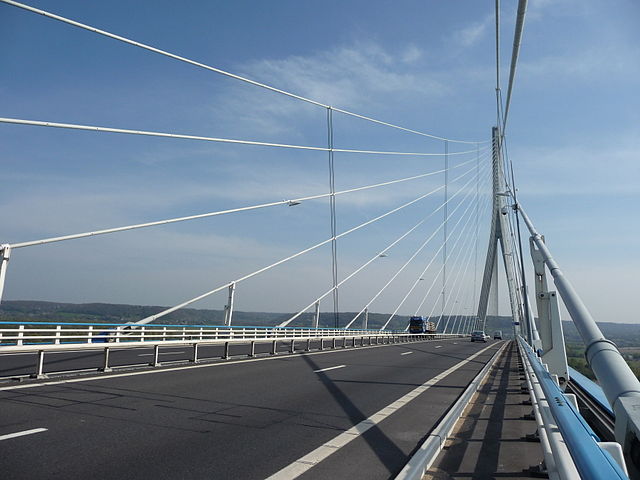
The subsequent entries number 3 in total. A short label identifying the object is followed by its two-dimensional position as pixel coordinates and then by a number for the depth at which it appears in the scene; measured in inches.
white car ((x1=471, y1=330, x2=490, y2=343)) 2415.2
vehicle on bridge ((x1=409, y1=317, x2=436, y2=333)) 2593.0
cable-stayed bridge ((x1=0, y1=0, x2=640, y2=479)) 194.6
